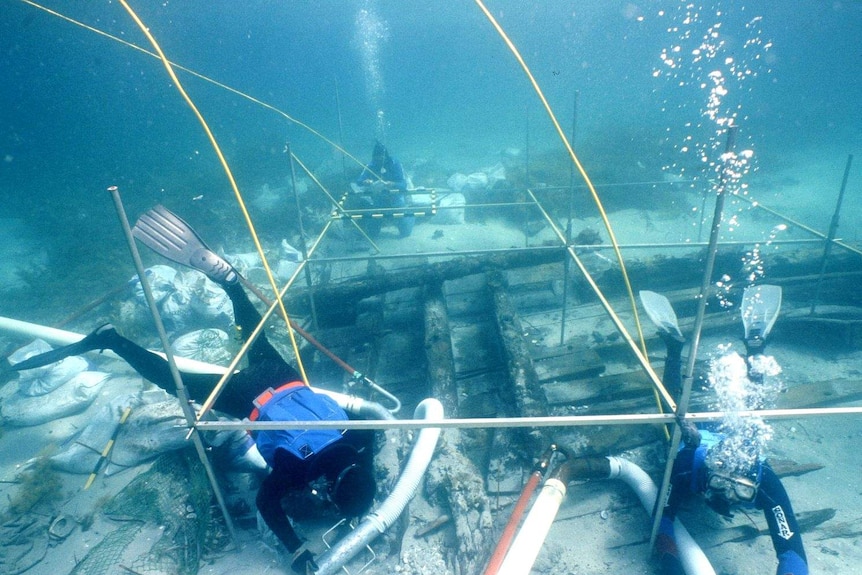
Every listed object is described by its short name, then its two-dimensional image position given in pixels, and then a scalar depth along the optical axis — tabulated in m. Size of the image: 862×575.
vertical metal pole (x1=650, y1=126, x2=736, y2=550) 2.04
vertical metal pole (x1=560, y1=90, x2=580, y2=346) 5.19
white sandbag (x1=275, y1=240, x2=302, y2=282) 9.72
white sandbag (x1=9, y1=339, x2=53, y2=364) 6.44
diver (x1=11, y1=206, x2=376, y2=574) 3.08
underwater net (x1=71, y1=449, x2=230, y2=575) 3.43
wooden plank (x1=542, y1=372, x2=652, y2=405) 5.09
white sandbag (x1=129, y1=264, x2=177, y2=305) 7.49
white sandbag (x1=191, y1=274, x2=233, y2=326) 7.52
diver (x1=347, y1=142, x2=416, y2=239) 10.02
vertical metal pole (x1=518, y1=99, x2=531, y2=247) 9.13
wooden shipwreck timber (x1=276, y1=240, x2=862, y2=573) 4.15
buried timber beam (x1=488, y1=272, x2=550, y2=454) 4.41
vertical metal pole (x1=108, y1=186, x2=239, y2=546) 2.16
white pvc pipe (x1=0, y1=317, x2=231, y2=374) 5.16
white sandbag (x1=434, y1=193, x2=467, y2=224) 12.49
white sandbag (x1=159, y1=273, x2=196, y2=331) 7.41
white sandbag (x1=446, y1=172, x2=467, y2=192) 14.47
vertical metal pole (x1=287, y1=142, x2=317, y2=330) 5.54
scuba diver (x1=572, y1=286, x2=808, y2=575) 3.12
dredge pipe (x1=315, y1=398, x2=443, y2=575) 3.31
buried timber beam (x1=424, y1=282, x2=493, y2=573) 3.53
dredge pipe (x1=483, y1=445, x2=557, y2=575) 3.05
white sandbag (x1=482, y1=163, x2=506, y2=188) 14.93
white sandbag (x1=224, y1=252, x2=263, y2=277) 9.06
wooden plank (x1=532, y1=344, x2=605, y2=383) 5.46
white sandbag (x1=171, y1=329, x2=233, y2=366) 6.67
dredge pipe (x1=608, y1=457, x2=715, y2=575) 3.06
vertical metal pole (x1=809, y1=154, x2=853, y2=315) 5.51
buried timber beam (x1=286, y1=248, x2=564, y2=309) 6.83
